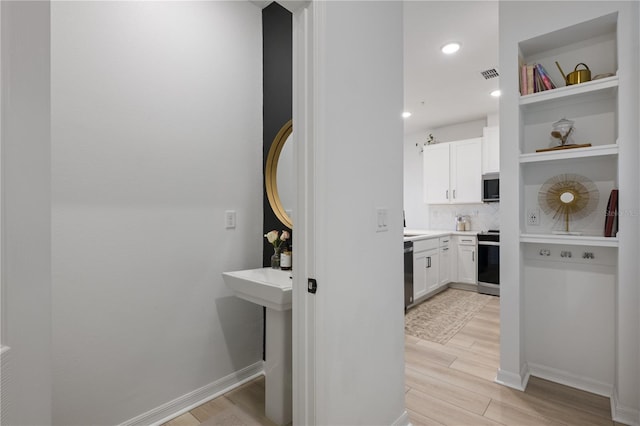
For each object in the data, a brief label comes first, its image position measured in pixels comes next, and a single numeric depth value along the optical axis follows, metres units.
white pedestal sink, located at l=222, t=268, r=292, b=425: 1.83
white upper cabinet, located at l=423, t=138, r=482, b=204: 5.02
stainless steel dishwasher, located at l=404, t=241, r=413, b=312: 3.76
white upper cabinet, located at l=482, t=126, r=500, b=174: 4.75
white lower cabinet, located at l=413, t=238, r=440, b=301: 4.08
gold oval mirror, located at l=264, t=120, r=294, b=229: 2.38
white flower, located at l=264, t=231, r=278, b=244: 2.17
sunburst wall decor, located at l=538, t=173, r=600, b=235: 2.16
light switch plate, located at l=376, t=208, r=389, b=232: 1.59
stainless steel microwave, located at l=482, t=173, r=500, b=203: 4.78
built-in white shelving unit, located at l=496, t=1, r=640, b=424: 1.88
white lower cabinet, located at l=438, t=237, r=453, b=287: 4.80
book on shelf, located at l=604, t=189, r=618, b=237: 1.94
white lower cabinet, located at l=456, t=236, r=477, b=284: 4.88
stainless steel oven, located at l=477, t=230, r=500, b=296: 4.58
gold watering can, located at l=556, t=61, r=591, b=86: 2.08
